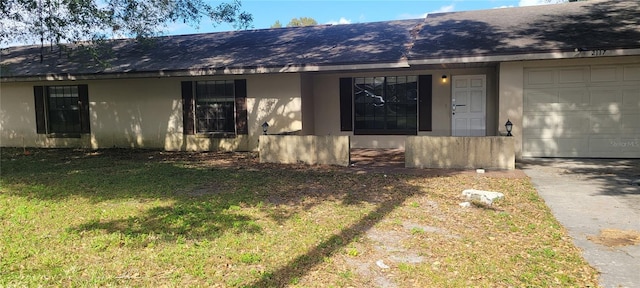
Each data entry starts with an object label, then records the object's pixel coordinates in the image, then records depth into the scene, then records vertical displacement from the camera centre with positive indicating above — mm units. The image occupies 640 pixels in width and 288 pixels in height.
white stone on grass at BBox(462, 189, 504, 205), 6168 -1209
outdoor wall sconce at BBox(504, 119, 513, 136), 8848 -365
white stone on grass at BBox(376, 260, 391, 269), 3961 -1372
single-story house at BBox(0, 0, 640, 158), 9836 +746
